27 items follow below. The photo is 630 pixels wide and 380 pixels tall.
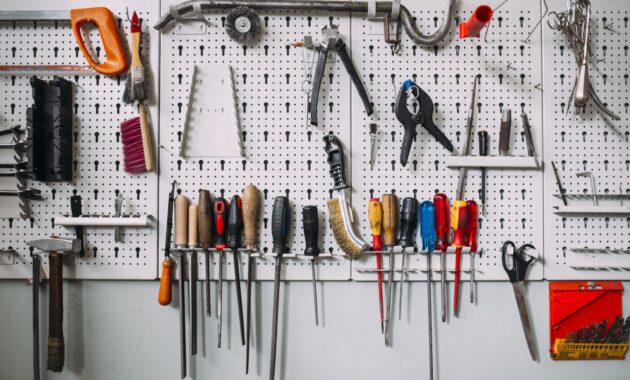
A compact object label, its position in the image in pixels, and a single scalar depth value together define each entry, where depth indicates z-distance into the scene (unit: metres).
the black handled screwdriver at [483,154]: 1.50
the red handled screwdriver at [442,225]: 1.48
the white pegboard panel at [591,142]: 1.53
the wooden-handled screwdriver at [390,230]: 1.47
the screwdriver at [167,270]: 1.46
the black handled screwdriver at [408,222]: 1.46
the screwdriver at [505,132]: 1.49
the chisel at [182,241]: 1.48
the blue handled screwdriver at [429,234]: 1.47
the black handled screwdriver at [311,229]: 1.46
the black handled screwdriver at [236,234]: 1.46
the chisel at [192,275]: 1.48
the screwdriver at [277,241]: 1.44
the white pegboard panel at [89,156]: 1.53
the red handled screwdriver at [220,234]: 1.46
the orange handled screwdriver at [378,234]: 1.47
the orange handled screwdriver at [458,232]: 1.45
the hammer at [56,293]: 1.45
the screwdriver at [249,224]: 1.47
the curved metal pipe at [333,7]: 1.50
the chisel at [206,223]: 1.46
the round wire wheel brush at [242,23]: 1.49
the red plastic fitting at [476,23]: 1.27
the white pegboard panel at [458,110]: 1.53
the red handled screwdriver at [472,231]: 1.49
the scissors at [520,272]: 1.49
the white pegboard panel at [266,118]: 1.53
